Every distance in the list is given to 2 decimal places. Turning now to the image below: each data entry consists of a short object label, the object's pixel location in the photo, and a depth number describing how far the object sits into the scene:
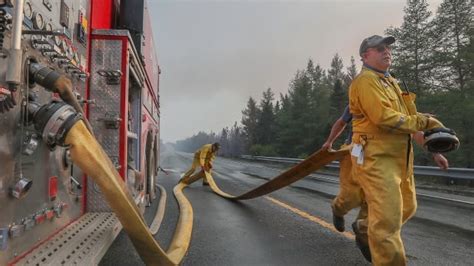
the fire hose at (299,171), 4.73
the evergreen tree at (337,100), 44.31
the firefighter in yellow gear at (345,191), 4.26
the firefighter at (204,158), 11.48
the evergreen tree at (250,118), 76.81
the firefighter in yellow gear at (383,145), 2.91
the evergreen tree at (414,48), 29.88
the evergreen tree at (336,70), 64.53
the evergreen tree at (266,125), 66.38
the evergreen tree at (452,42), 27.42
